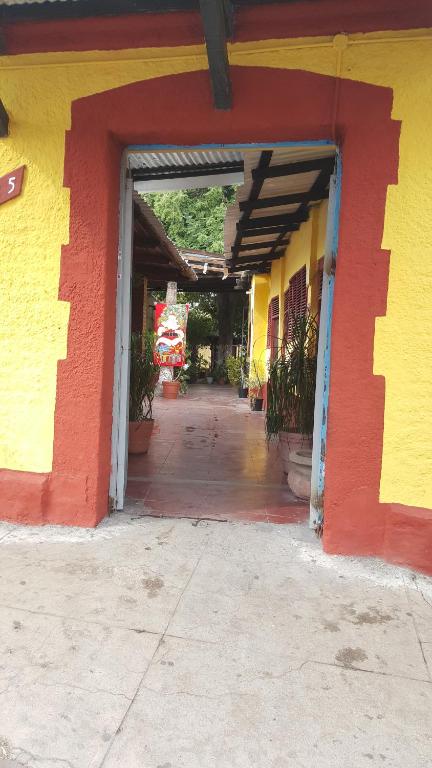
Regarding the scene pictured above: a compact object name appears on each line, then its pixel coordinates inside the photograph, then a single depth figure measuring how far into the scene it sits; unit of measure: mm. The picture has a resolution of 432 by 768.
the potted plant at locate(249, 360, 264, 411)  10219
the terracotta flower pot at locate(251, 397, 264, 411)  10219
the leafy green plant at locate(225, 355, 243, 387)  14384
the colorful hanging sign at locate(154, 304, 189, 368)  12711
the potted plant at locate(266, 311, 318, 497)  4520
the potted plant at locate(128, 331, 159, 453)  5445
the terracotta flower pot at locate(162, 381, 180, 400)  12398
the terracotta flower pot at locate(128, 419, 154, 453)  5488
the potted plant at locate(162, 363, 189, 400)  12422
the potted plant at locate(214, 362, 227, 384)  18469
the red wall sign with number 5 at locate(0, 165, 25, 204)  3396
